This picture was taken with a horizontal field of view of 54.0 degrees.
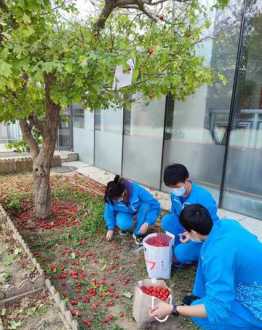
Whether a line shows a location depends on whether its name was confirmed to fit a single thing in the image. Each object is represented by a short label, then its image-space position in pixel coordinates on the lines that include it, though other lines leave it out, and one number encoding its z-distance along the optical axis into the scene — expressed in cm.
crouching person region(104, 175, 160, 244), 233
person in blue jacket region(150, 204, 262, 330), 118
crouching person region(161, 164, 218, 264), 198
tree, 171
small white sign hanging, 184
